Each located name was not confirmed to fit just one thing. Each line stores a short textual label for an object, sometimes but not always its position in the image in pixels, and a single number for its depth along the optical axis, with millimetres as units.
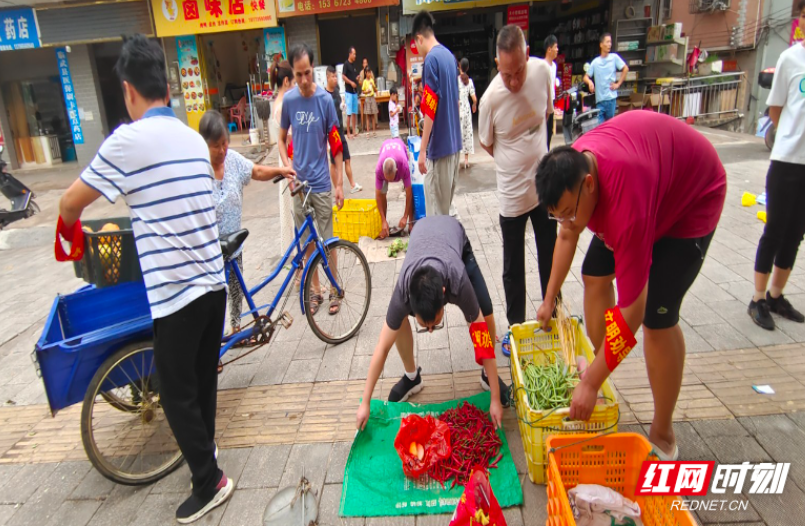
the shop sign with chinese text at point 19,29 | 13852
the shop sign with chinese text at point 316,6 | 12880
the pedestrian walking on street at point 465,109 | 9297
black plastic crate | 2797
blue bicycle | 2818
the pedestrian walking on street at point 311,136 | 4453
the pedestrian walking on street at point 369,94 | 13391
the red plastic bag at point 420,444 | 2652
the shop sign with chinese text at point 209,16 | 13359
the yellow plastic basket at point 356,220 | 6422
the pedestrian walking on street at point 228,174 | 3506
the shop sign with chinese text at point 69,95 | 14219
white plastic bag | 2176
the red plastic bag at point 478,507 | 1982
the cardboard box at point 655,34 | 13827
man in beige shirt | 3369
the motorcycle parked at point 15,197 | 8898
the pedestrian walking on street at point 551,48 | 7896
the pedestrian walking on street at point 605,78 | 9234
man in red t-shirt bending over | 2020
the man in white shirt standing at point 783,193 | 3570
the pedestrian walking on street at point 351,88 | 12750
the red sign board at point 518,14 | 13125
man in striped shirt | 2234
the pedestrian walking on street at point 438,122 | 4367
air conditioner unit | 14445
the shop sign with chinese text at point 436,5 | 12430
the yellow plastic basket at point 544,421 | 2420
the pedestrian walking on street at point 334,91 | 8305
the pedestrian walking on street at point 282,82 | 5637
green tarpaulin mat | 2539
